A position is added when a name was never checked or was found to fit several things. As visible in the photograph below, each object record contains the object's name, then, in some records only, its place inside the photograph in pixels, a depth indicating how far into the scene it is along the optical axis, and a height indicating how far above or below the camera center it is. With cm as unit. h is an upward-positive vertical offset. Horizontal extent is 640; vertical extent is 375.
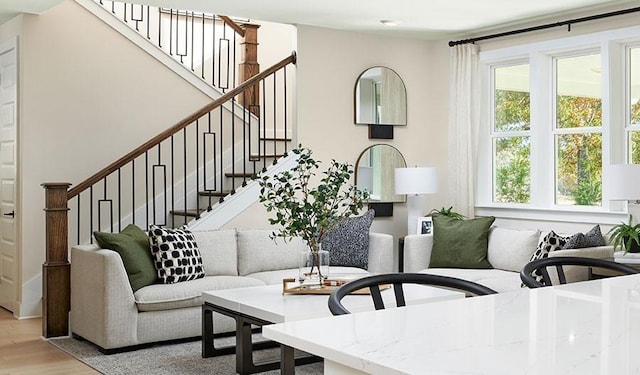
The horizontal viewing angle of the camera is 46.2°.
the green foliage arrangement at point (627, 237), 526 -40
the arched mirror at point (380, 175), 701 +6
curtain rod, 574 +129
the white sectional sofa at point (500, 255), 522 -59
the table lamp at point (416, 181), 650 +0
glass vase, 452 -51
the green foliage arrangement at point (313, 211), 441 -18
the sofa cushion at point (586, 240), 514 -41
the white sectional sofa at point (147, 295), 482 -75
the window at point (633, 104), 586 +60
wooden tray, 441 -64
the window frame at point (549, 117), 588 +54
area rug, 437 -110
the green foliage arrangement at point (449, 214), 654 -29
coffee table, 391 -69
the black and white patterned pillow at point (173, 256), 514 -52
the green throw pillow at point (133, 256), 501 -50
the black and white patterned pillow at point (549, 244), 523 -45
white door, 624 +8
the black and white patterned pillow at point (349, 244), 604 -51
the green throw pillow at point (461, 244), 601 -51
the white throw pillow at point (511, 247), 575 -52
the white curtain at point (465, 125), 691 +52
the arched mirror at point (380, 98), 701 +79
